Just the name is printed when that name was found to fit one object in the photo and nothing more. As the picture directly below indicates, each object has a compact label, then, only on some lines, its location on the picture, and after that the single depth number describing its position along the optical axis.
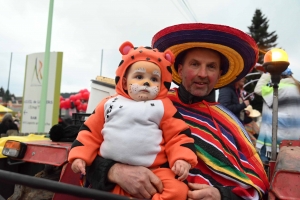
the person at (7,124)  8.95
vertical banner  9.40
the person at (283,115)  3.65
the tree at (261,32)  32.08
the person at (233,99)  4.24
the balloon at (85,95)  15.73
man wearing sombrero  1.56
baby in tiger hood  1.52
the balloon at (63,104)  16.19
